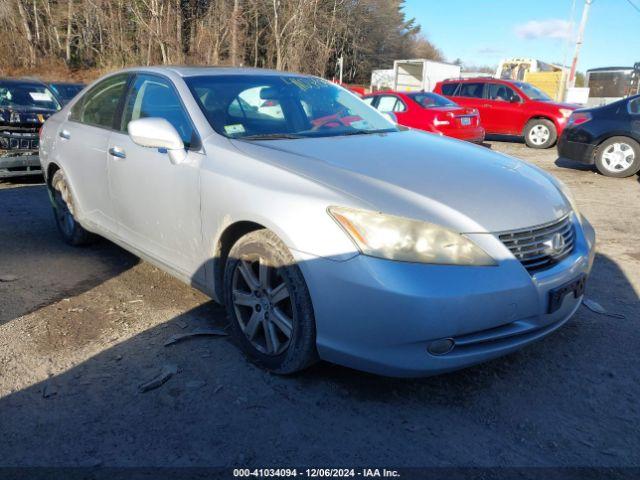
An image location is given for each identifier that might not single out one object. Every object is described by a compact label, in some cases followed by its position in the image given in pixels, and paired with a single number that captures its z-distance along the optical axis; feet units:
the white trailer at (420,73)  93.81
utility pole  88.74
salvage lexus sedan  7.34
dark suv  25.34
